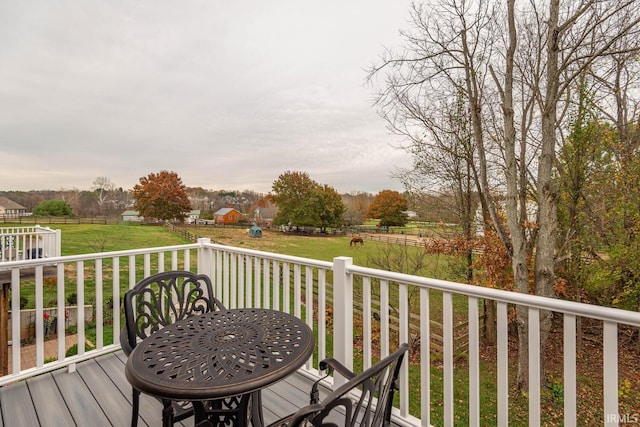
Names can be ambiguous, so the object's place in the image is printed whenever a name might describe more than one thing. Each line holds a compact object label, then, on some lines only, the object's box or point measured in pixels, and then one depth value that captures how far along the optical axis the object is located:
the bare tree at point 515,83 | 4.57
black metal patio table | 1.12
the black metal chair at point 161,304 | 1.80
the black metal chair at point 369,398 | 0.77
